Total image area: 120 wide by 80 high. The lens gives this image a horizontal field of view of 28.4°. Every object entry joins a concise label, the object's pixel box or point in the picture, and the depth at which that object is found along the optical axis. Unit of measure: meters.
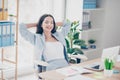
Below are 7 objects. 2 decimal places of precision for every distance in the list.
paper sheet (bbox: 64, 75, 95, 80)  2.34
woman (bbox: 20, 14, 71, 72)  3.10
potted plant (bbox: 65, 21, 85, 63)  3.77
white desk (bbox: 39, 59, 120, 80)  2.36
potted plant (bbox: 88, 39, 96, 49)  4.99
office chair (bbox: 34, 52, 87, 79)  2.93
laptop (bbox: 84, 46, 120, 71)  2.56
